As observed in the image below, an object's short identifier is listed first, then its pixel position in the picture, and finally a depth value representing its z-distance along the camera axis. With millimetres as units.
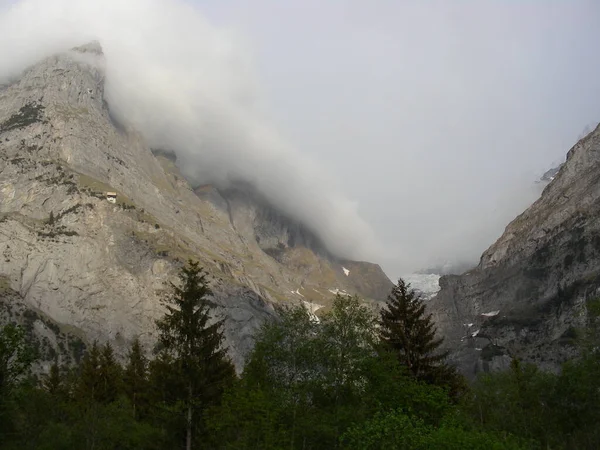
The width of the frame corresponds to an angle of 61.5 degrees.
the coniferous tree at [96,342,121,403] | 61100
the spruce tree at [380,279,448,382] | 48625
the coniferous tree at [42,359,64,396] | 66625
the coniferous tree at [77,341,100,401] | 60344
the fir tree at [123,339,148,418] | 60778
